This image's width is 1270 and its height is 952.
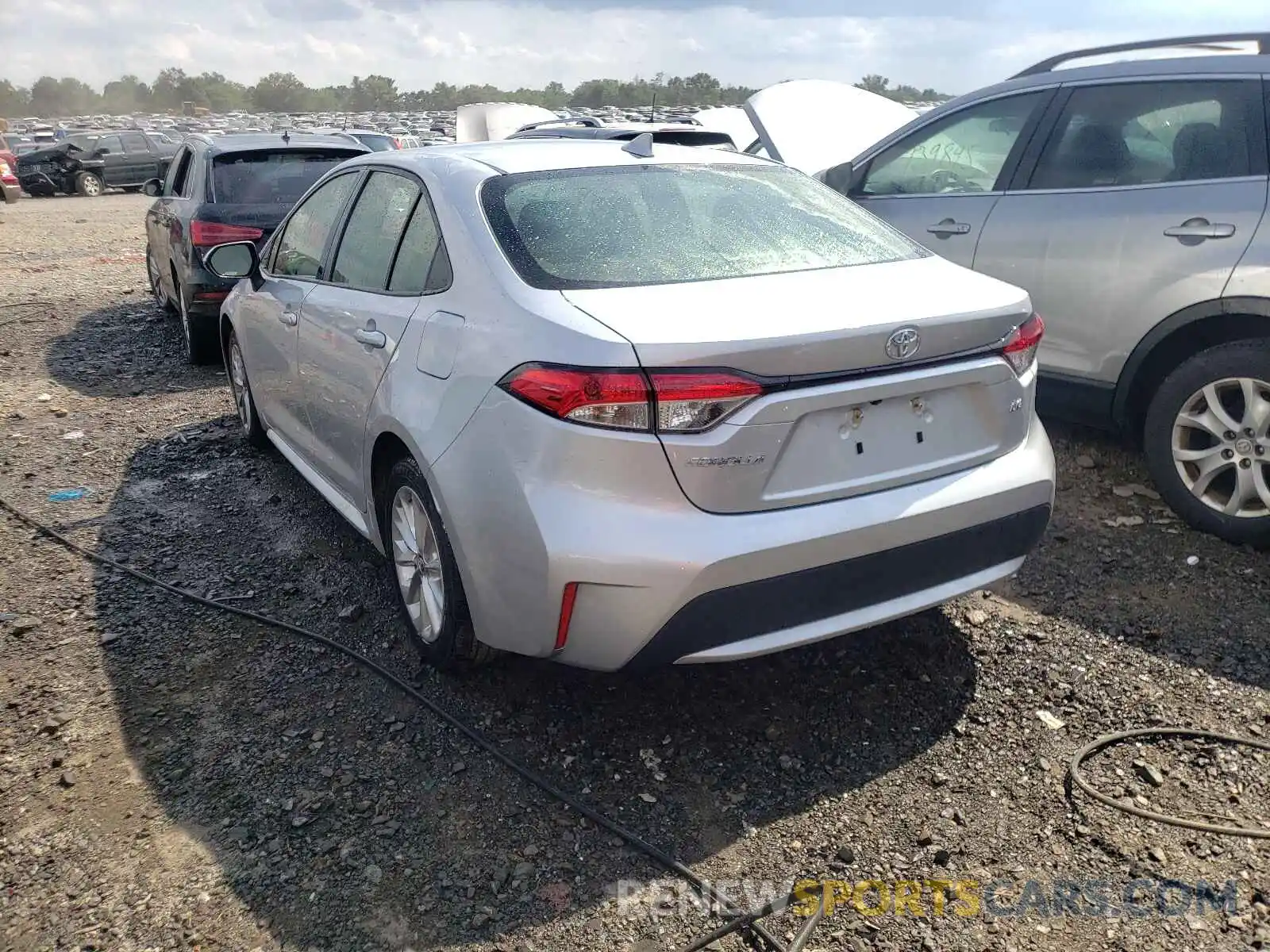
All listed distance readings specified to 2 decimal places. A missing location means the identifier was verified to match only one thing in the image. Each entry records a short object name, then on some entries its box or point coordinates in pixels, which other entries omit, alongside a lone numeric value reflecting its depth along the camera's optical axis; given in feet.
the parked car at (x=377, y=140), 52.26
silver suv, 12.88
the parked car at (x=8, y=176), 76.43
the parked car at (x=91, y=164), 92.38
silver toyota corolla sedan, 8.04
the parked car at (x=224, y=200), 23.45
